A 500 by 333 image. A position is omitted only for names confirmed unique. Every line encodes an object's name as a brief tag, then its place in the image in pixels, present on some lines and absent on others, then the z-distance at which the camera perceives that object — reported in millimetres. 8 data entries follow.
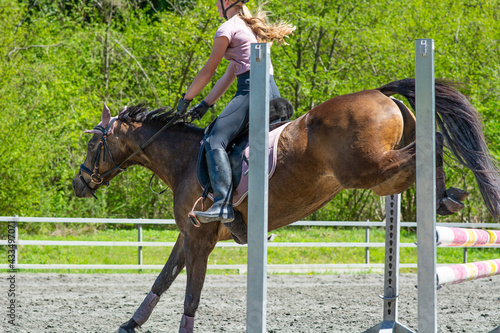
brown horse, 7379
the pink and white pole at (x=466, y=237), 6473
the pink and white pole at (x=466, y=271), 6380
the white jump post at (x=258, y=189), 5559
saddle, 8773
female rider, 8508
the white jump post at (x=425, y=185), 5367
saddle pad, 8477
